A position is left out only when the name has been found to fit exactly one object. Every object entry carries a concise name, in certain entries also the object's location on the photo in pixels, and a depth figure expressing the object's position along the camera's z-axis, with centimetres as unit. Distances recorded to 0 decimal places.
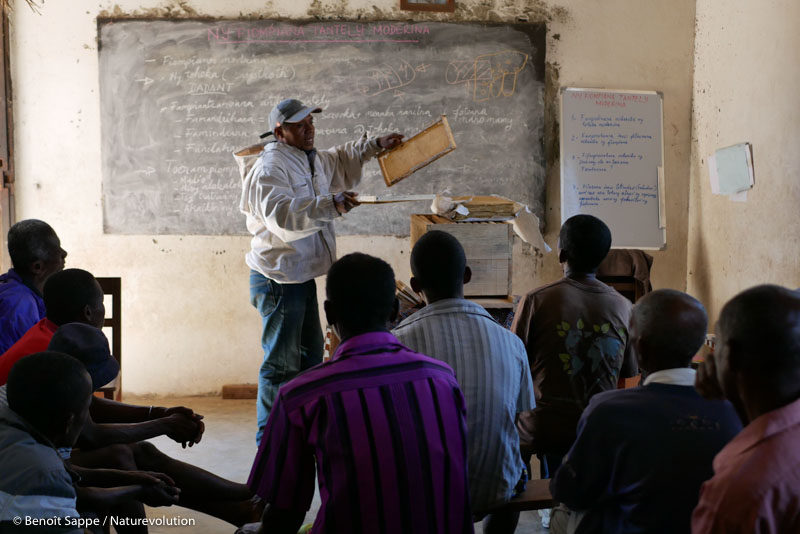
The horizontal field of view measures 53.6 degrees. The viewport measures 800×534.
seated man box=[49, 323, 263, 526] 217
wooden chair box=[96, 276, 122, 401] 368
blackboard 470
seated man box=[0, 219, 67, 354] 261
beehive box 326
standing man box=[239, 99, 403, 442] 344
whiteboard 477
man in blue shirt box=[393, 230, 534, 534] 194
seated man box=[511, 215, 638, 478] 242
